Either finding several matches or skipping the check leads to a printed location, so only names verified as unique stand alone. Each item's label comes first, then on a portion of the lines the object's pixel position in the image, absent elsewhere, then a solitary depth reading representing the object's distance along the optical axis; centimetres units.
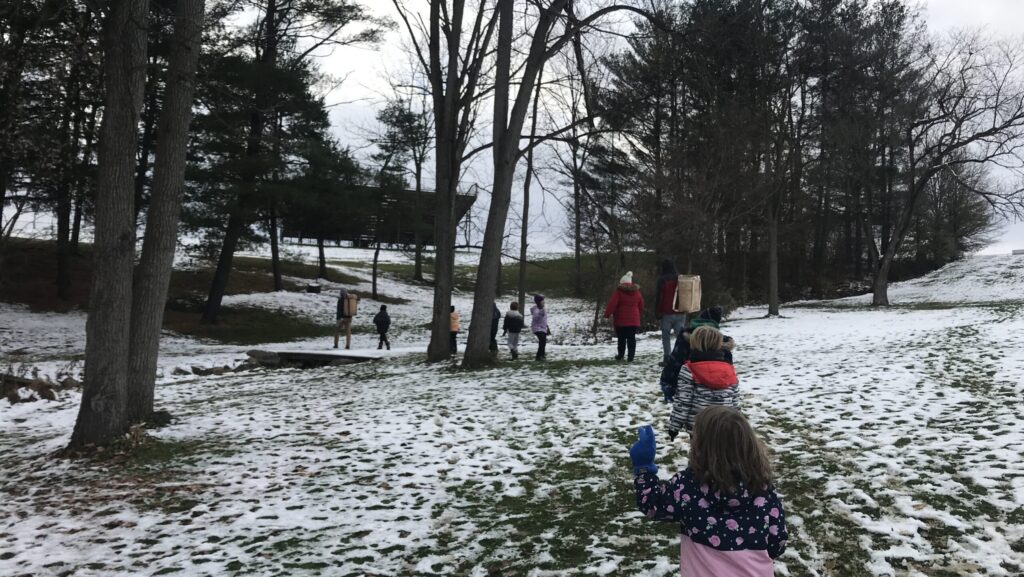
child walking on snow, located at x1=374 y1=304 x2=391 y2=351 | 1920
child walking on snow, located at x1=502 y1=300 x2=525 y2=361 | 1488
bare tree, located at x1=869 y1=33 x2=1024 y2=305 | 2366
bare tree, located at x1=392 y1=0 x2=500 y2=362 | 1341
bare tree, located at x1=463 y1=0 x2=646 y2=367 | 1195
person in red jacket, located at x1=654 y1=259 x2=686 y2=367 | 1115
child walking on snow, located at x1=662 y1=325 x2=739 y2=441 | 570
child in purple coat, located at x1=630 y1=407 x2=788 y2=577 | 256
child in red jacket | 1216
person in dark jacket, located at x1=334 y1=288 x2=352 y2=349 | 1814
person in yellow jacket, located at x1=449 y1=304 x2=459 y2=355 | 1663
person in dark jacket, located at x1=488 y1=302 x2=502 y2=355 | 1579
